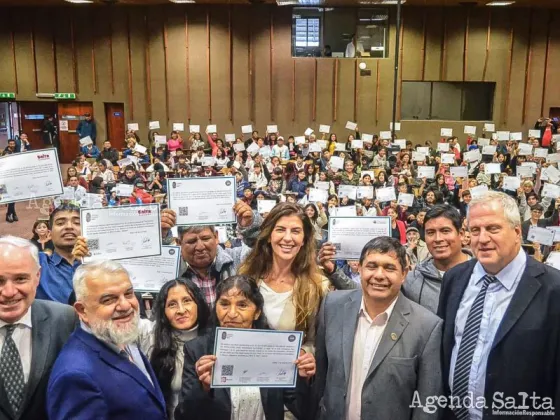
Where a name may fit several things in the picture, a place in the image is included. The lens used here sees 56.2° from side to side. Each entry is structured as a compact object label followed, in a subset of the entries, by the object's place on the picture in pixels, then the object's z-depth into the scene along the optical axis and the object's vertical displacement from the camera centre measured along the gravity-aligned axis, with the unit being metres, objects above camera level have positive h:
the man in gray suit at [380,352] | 2.19 -0.95
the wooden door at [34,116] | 16.98 +0.33
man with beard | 1.78 -0.84
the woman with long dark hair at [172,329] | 2.44 -0.99
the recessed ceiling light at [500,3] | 14.68 +3.51
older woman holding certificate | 2.23 -1.10
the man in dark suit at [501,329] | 2.16 -0.84
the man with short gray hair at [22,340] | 1.98 -0.84
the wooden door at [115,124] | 16.81 +0.08
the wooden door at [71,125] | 16.80 +0.05
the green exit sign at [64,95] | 16.47 +0.96
